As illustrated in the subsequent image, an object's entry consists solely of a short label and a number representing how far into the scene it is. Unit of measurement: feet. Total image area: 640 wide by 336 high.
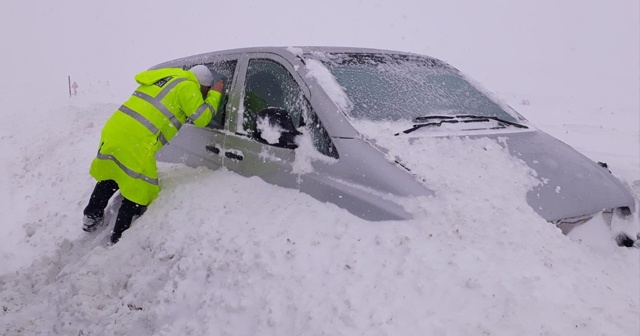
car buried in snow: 10.41
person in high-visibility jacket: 14.10
